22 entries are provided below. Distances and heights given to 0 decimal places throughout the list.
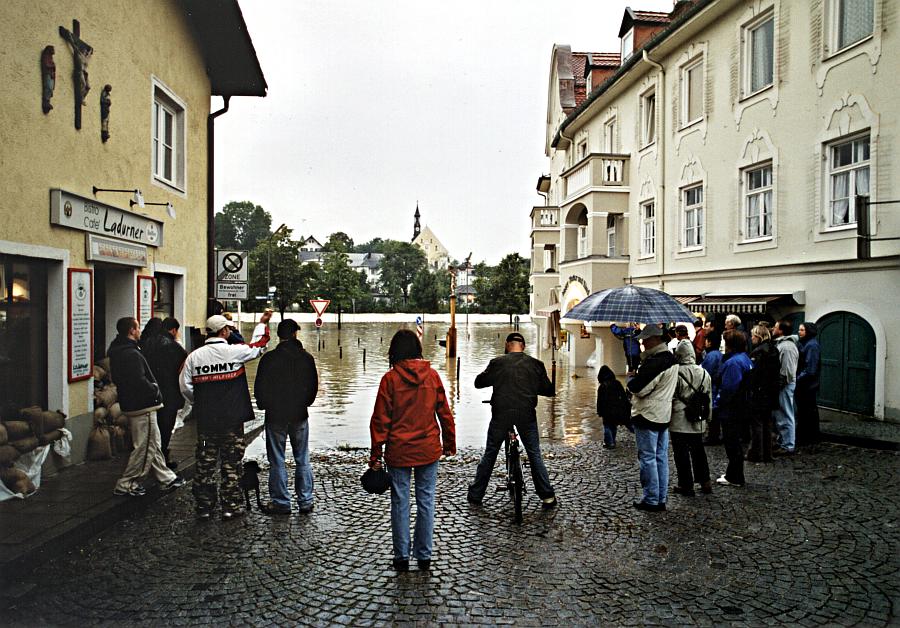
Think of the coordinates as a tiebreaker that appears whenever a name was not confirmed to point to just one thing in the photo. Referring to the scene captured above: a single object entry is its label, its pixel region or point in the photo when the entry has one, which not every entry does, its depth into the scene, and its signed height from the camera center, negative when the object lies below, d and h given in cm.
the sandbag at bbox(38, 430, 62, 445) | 708 -136
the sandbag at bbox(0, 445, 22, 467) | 641 -139
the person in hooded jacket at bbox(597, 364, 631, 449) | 838 -115
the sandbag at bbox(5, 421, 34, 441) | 664 -120
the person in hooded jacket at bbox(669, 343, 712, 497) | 705 -123
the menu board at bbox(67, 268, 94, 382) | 788 -20
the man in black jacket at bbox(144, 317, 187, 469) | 769 -66
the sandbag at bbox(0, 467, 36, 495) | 639 -162
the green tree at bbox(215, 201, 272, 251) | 12744 +1588
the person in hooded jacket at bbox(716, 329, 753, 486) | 756 -110
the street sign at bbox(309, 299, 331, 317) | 3069 +14
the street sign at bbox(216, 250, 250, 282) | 1295 +79
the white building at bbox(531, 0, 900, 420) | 1161 +304
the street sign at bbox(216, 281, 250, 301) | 1291 +35
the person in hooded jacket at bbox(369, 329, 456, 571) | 512 -92
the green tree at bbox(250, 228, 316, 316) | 6750 +382
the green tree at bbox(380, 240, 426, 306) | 10394 +621
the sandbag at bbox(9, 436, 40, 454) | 665 -133
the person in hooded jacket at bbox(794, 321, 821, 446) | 1005 -118
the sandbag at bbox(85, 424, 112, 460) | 807 -162
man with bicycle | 662 -87
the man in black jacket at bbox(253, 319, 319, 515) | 640 -88
